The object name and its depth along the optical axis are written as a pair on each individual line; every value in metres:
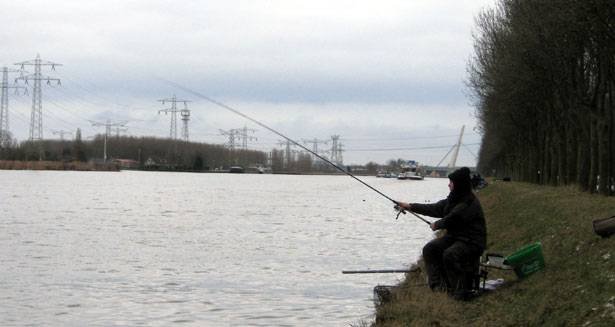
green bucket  13.43
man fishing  13.12
